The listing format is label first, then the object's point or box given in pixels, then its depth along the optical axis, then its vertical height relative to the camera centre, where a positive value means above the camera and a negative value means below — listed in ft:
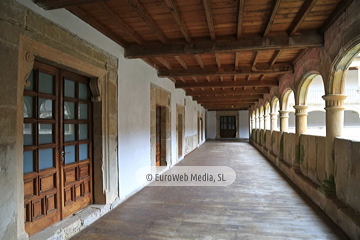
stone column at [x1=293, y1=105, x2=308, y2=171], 16.31 -0.28
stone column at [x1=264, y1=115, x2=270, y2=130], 34.96 -0.02
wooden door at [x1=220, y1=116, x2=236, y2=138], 70.54 -1.59
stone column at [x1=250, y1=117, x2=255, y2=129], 52.52 -0.12
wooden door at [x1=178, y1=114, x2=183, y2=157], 28.71 -1.37
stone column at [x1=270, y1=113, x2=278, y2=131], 28.53 -0.03
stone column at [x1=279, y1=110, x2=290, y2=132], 22.31 +0.11
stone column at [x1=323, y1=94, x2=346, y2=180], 10.80 -0.02
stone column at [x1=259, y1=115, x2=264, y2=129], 40.68 -0.29
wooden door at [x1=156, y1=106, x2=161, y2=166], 20.90 -1.19
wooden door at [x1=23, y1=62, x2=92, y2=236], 7.75 -0.95
